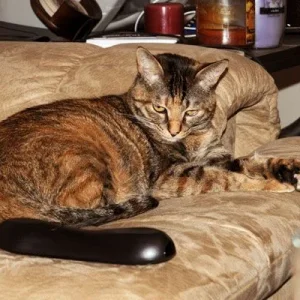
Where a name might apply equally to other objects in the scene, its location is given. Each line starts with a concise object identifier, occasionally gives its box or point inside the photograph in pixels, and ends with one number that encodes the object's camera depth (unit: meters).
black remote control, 1.15
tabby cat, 1.38
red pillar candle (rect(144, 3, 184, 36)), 1.90
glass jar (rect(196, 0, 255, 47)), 1.79
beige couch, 1.15
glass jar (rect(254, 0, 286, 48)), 1.80
